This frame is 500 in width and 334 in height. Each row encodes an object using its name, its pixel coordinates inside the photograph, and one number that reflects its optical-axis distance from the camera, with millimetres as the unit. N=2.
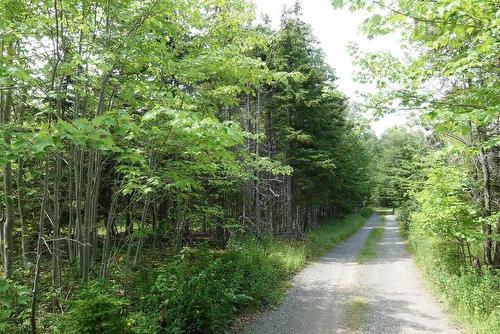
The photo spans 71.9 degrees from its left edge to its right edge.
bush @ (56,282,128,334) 4512
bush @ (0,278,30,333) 3647
